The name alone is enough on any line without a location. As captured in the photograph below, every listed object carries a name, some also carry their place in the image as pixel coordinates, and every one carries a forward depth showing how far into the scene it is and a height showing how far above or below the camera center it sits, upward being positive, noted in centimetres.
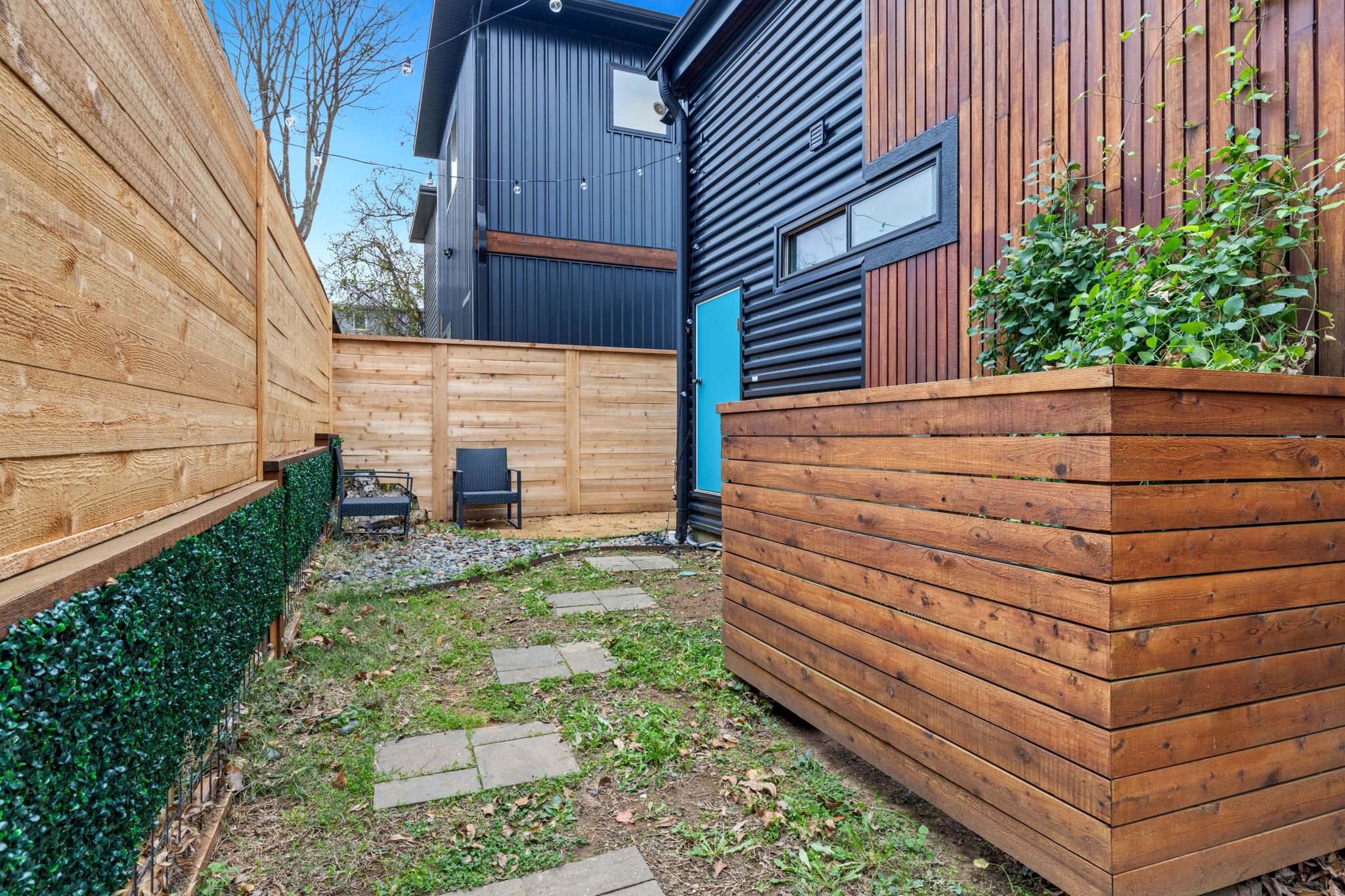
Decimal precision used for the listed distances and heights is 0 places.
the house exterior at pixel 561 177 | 863 +368
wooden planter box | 132 -38
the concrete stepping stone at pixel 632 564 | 515 -95
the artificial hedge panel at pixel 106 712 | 87 -46
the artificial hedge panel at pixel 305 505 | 340 -38
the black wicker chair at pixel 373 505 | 573 -53
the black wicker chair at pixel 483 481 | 683 -40
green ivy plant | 177 +47
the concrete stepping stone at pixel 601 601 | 404 -99
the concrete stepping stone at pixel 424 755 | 215 -105
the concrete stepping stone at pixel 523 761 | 211 -105
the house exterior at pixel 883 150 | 235 +141
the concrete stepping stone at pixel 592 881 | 159 -107
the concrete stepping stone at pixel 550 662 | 298 -102
